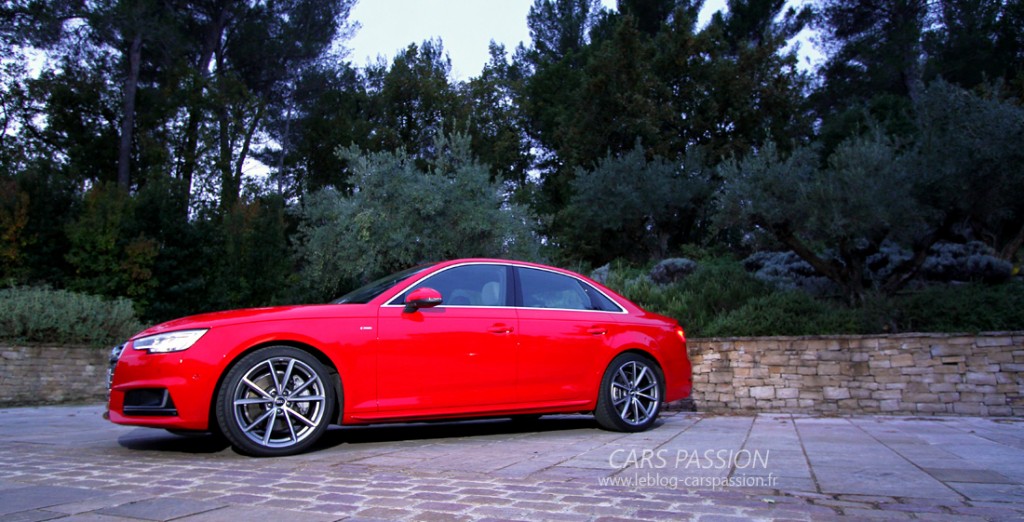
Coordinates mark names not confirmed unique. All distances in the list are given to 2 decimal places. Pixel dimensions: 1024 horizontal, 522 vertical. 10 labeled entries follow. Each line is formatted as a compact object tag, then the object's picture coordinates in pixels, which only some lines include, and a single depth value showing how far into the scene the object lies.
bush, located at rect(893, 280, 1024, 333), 10.30
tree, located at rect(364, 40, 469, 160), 33.72
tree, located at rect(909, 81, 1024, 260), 11.88
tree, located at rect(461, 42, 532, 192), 33.94
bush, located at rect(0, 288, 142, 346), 11.48
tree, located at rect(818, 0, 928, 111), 27.62
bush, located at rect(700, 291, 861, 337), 11.08
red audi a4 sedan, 5.04
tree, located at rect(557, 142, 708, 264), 22.33
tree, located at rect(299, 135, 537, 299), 12.62
